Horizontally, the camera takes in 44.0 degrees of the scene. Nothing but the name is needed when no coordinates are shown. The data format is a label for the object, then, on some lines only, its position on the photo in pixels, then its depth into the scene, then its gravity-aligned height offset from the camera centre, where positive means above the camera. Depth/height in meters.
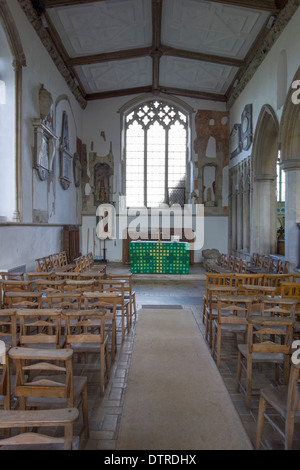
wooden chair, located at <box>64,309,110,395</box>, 3.52 -1.05
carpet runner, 2.94 -1.67
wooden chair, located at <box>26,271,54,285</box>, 6.39 -0.79
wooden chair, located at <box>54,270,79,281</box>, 6.44 -0.89
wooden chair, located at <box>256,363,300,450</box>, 2.42 -1.24
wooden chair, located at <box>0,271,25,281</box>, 6.08 -0.92
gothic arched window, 16.30 +3.32
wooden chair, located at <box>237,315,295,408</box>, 3.29 -1.08
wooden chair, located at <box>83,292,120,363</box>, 4.43 -0.95
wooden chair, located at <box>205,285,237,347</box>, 5.19 -1.22
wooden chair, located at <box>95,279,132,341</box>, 5.49 -0.90
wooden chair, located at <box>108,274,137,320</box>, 6.21 -1.05
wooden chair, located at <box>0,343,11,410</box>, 2.75 -1.16
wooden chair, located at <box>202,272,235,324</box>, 6.14 -0.82
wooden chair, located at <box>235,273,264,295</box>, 6.04 -0.76
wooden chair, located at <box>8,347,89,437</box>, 2.55 -1.14
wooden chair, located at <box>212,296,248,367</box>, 4.39 -1.20
